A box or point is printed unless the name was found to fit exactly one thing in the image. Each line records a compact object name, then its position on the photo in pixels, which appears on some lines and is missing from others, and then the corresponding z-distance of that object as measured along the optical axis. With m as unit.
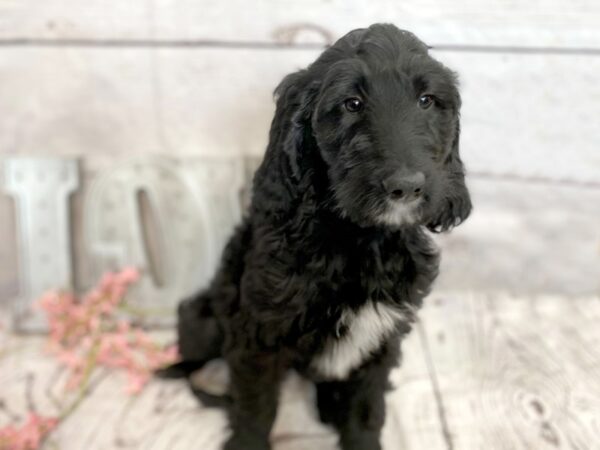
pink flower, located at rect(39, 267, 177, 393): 0.53
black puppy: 0.33
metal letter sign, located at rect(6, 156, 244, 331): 0.58
